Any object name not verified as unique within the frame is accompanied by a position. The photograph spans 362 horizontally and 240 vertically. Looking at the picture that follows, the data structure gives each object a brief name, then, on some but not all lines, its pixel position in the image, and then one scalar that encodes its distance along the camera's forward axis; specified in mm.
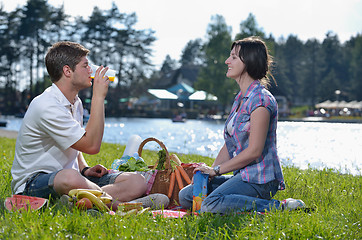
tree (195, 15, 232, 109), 50438
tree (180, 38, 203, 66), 105969
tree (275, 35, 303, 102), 74188
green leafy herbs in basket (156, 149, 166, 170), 4449
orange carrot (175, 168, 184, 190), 4141
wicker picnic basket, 4176
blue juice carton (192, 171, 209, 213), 3652
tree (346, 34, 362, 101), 64500
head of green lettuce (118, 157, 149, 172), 4465
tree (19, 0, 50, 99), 51219
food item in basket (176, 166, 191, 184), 4199
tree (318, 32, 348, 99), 71875
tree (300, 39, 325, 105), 72938
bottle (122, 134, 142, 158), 5355
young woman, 3412
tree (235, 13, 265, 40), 48719
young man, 3408
